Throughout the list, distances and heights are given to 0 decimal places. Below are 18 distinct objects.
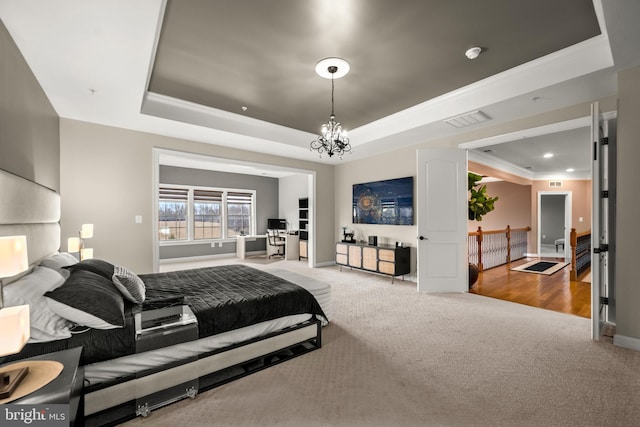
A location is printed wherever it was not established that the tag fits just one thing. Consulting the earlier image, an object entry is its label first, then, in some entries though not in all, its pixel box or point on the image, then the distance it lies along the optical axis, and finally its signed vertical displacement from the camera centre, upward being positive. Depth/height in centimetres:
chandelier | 303 +102
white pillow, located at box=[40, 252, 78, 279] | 258 -49
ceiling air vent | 381 +130
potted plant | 561 +18
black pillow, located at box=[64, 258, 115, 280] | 247 -50
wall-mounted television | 551 +20
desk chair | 847 -91
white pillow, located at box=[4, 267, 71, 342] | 170 -61
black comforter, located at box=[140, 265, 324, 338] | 226 -77
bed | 179 -82
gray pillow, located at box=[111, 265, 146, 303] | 235 -63
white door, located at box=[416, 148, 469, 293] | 462 -17
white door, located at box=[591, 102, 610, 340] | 283 -10
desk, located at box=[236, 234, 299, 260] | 805 -101
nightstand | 122 -79
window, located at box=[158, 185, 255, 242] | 777 -4
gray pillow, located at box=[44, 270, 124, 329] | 179 -61
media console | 527 -92
